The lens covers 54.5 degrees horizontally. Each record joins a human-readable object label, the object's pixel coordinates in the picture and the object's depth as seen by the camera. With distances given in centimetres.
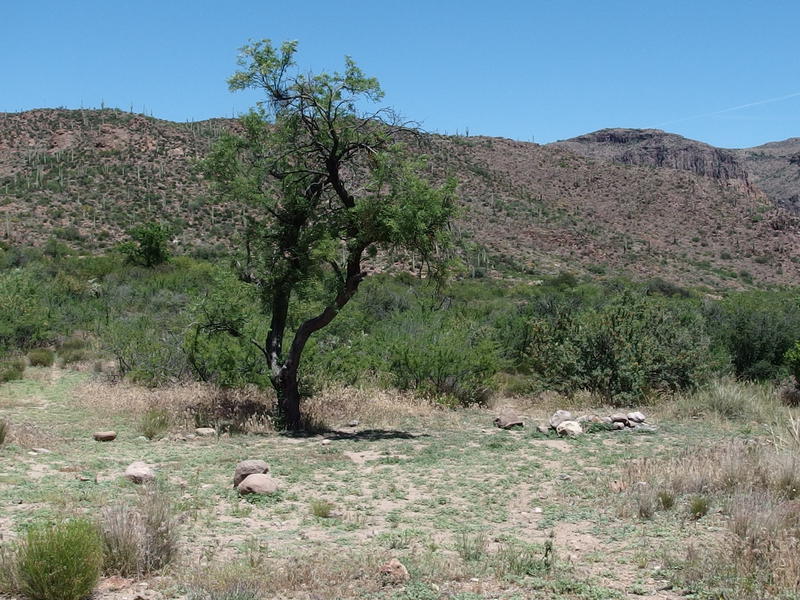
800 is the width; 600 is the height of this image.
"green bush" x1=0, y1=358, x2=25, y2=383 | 1612
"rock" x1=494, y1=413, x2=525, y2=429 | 1269
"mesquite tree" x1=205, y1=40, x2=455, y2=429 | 1136
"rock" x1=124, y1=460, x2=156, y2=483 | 836
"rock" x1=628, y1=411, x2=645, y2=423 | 1247
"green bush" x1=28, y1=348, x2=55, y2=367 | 1827
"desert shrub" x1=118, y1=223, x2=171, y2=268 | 3747
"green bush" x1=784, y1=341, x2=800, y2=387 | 1537
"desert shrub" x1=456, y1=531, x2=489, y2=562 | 594
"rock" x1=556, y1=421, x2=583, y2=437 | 1167
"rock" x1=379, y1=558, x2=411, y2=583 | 543
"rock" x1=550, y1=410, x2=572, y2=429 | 1212
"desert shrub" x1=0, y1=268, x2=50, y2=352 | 1920
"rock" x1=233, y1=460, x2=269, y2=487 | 829
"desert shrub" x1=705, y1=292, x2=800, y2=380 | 1781
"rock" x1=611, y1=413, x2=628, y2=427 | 1234
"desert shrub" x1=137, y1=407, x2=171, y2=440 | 1126
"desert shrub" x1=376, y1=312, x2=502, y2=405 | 1512
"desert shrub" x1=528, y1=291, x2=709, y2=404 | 1504
